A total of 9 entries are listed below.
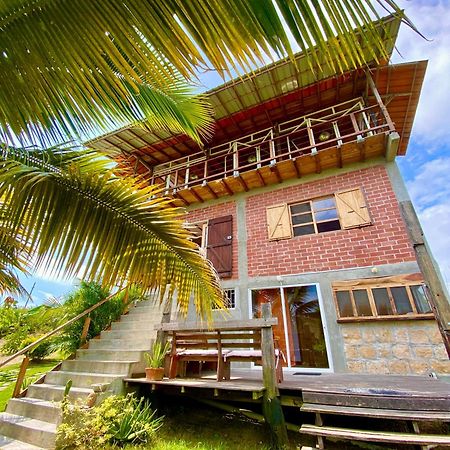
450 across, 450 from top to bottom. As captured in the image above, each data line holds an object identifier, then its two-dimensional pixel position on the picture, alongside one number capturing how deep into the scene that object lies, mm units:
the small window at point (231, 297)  7574
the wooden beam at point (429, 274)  4109
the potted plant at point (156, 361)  4528
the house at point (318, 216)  5832
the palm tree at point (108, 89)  700
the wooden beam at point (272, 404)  3764
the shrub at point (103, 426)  3361
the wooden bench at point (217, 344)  4250
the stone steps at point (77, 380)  3723
